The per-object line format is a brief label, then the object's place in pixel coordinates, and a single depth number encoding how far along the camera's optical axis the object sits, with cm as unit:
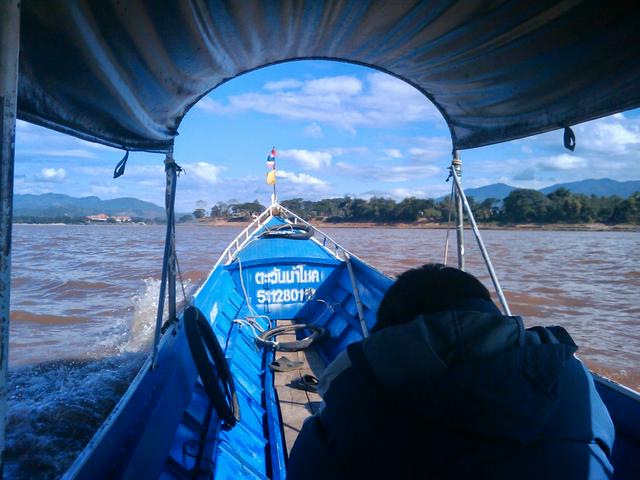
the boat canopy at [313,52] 150
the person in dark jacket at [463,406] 85
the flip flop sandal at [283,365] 409
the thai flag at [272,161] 1004
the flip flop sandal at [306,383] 368
